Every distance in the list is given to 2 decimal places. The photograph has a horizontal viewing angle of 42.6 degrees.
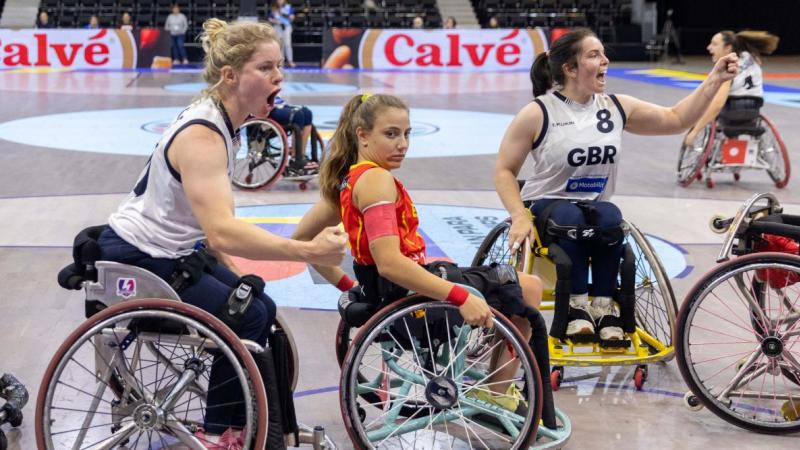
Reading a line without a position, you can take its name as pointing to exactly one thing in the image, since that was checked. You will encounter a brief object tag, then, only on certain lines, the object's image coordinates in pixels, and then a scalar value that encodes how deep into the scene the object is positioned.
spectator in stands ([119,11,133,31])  21.89
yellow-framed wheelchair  3.75
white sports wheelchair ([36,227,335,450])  2.67
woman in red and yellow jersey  2.87
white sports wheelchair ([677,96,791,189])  7.91
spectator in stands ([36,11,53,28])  21.39
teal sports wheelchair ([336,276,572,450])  2.89
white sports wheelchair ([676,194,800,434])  3.32
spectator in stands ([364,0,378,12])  23.30
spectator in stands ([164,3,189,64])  21.81
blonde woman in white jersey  2.81
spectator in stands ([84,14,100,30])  21.00
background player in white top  6.48
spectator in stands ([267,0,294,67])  21.03
